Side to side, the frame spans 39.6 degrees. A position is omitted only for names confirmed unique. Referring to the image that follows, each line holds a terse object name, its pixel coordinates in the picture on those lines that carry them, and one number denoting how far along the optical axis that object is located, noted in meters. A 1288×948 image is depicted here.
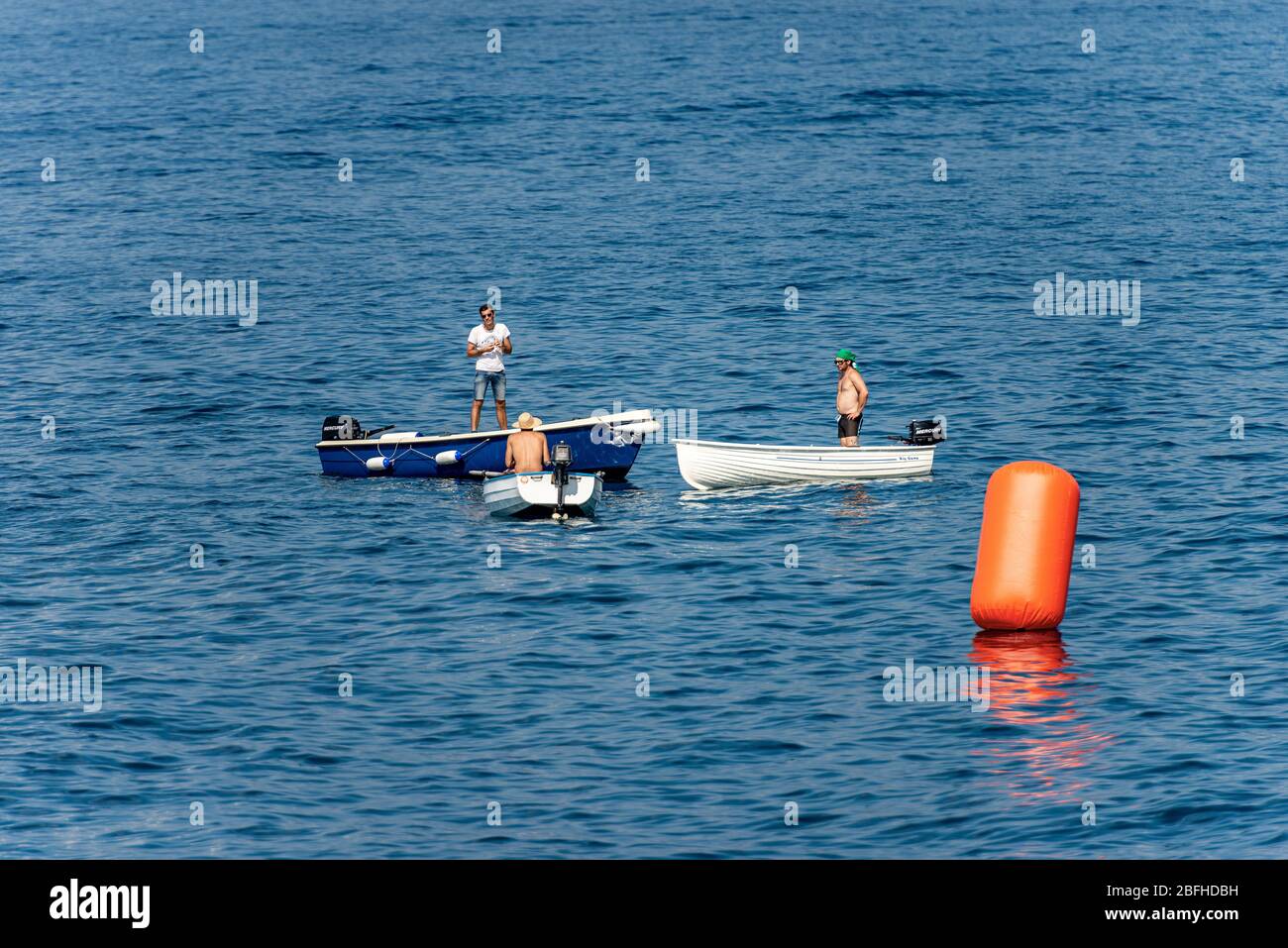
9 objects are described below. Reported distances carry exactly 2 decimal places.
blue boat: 36.47
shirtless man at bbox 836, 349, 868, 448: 36.50
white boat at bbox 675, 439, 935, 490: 36.19
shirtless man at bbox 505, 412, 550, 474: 34.59
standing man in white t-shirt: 38.50
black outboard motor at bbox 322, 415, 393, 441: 38.34
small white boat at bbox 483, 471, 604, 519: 33.84
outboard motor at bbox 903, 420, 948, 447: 36.53
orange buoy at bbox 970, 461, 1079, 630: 25.73
